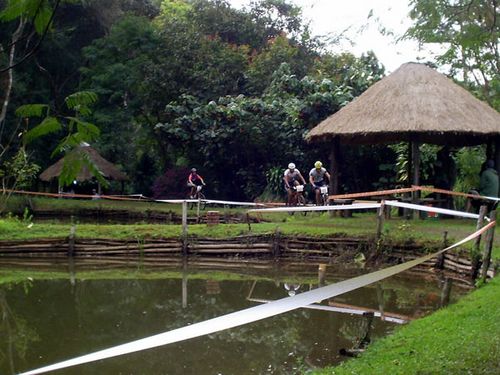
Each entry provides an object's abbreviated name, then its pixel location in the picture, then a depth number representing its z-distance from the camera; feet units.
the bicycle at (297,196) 53.52
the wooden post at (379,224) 40.01
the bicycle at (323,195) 52.98
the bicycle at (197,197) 64.95
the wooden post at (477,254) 32.51
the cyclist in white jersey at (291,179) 53.62
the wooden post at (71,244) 44.27
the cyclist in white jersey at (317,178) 53.57
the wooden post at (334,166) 52.95
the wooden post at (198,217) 55.42
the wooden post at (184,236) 44.01
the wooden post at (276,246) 43.62
